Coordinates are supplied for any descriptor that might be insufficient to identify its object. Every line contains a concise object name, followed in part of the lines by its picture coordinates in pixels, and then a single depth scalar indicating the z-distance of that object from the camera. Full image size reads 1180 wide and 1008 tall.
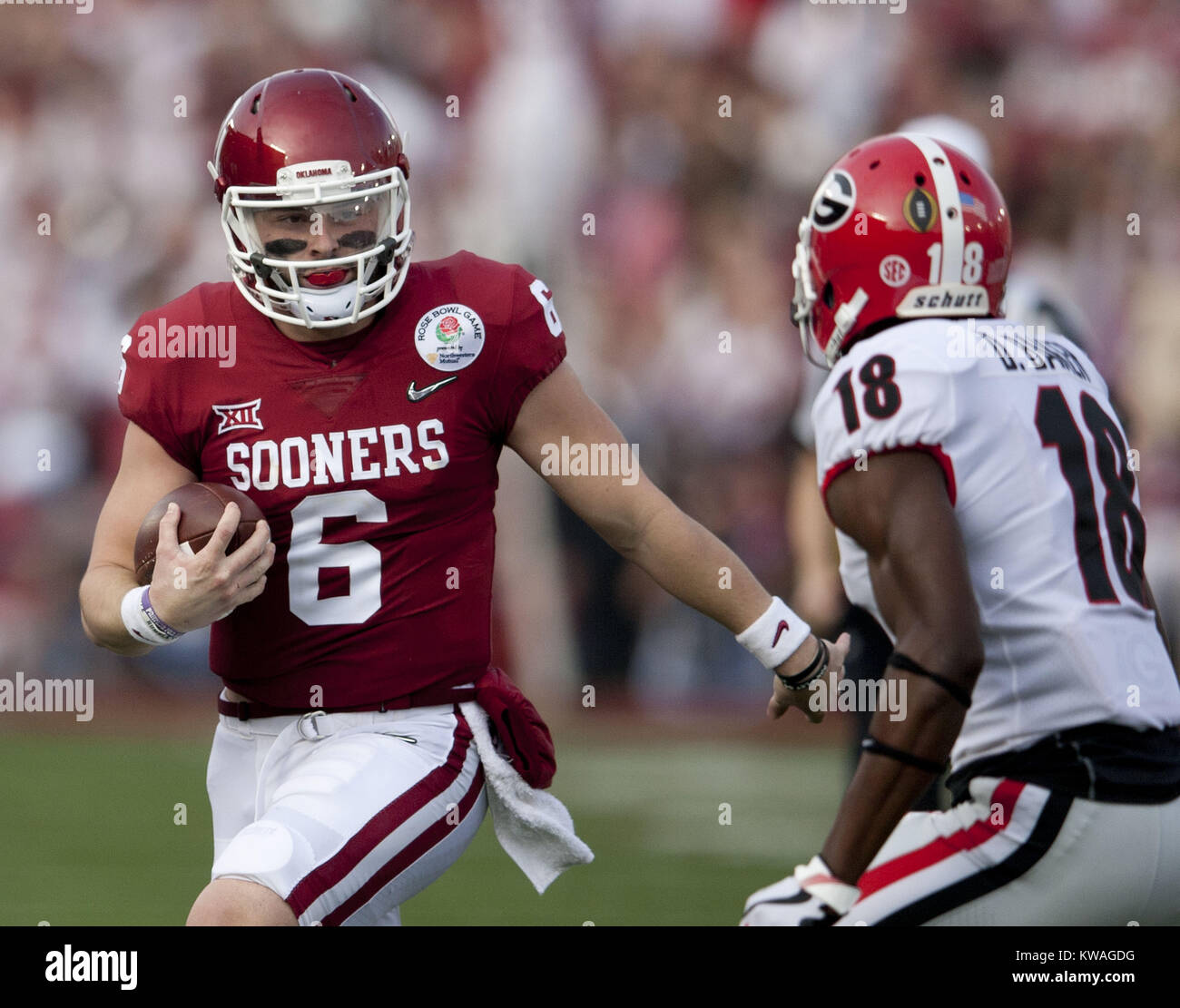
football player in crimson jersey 6.49
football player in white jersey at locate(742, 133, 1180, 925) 4.98
